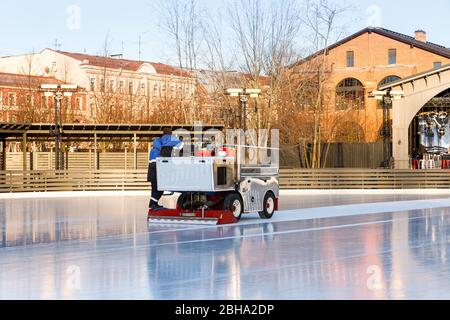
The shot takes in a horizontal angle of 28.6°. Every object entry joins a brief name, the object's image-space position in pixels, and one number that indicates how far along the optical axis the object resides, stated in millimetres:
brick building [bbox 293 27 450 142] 74375
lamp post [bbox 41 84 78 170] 36344
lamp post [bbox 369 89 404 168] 40438
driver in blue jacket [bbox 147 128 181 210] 19625
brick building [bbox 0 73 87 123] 58406
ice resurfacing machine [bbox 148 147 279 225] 18859
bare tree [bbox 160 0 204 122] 48594
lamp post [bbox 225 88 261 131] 33488
